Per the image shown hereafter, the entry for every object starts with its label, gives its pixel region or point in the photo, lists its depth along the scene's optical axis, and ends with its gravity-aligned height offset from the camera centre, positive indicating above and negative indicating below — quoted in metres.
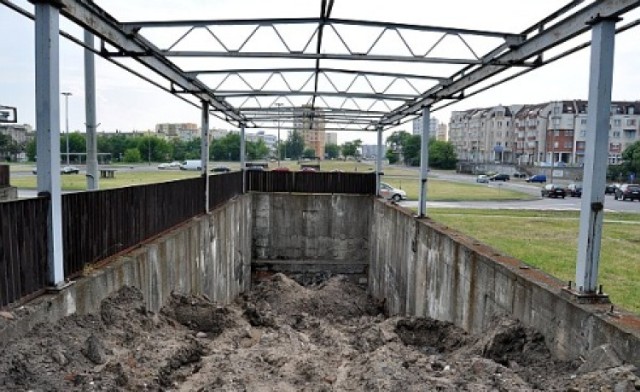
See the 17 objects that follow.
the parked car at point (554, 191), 35.72 -2.22
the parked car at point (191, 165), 63.04 -1.61
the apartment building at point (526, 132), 63.25 +5.06
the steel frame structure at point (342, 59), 5.41 +1.61
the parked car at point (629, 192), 34.59 -2.08
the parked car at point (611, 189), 40.26 -2.22
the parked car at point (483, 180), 49.44 -2.08
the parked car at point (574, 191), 37.34 -2.26
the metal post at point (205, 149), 13.64 +0.13
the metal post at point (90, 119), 8.84 +0.58
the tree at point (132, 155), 72.06 -0.58
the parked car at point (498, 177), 55.53 -1.97
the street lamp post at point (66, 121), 25.02 +1.53
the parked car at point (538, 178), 55.56 -2.00
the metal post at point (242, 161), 20.05 -0.29
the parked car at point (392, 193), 29.85 -2.21
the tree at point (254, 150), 69.76 +0.67
